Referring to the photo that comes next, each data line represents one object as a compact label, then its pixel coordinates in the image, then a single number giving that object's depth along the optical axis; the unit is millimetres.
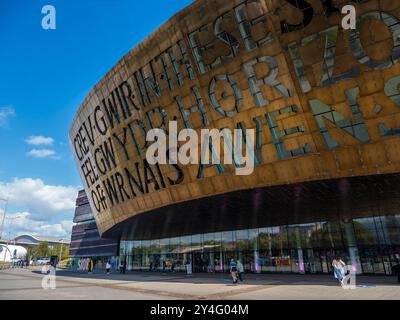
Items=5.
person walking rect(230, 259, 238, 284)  21831
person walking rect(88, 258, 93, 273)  43675
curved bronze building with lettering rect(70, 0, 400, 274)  17234
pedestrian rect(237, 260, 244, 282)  24116
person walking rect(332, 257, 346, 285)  18609
